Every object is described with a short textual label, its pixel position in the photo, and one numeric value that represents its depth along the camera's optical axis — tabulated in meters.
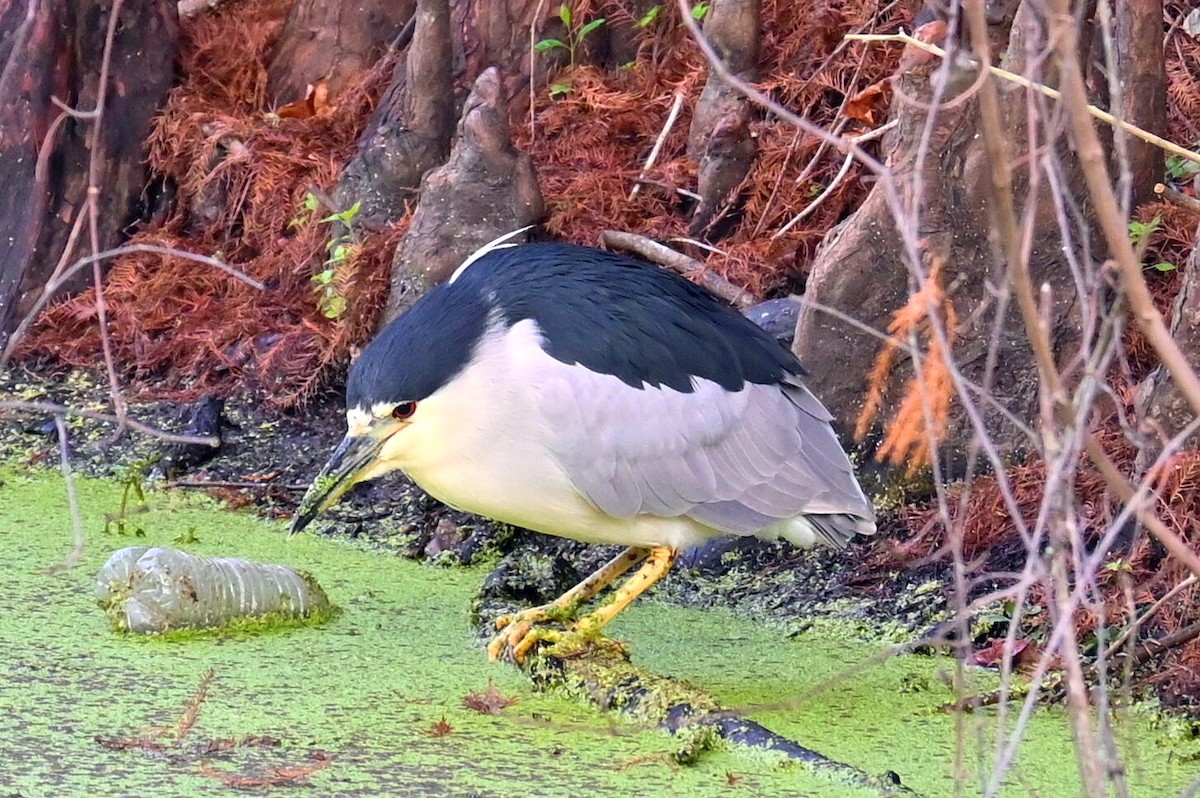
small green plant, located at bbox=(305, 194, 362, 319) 10.17
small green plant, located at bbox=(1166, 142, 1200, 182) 9.56
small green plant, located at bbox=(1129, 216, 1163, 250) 8.23
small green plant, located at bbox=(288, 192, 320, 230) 10.84
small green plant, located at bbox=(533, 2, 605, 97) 11.61
